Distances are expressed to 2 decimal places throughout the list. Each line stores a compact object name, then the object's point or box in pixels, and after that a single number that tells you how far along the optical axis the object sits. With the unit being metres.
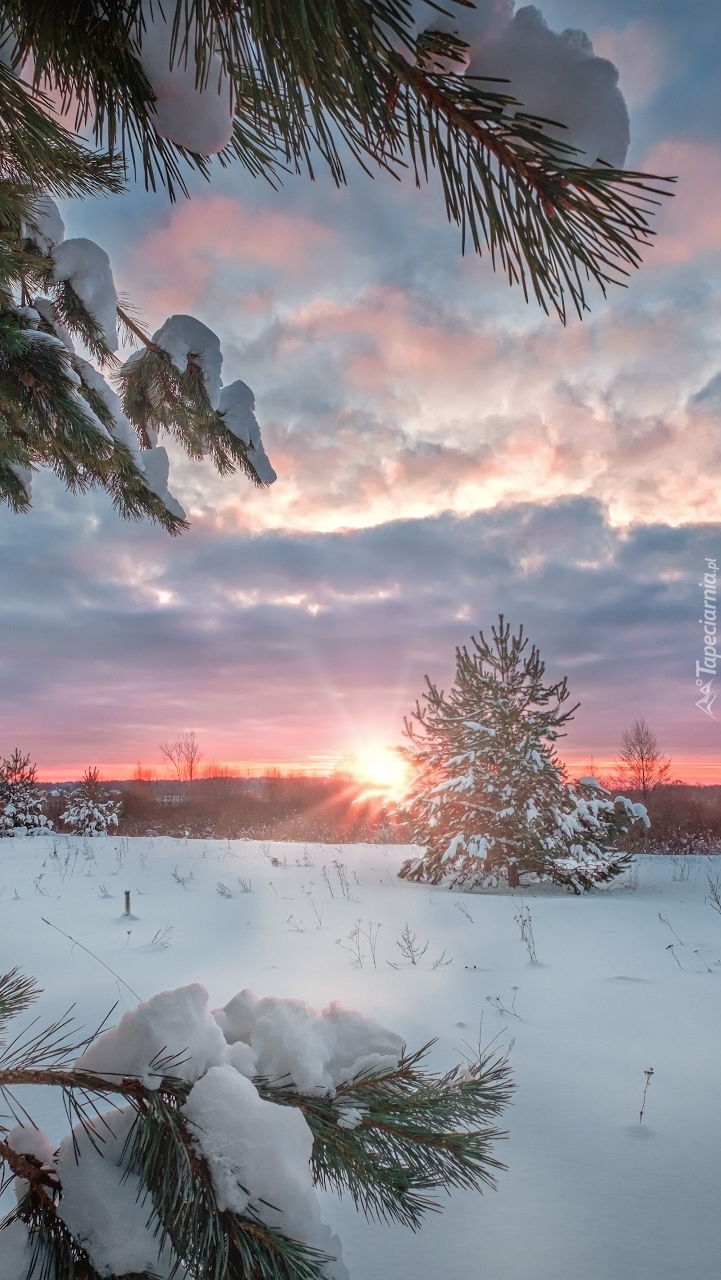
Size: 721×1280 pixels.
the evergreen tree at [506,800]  9.67
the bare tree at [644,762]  27.86
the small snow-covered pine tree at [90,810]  17.48
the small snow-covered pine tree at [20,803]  15.41
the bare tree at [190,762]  33.84
